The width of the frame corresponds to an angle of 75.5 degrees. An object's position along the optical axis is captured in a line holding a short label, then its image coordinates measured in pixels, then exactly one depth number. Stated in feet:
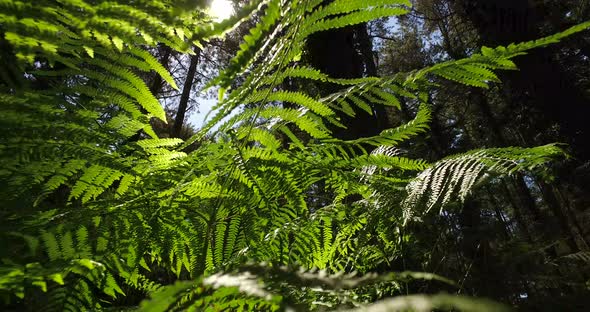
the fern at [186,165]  2.27
